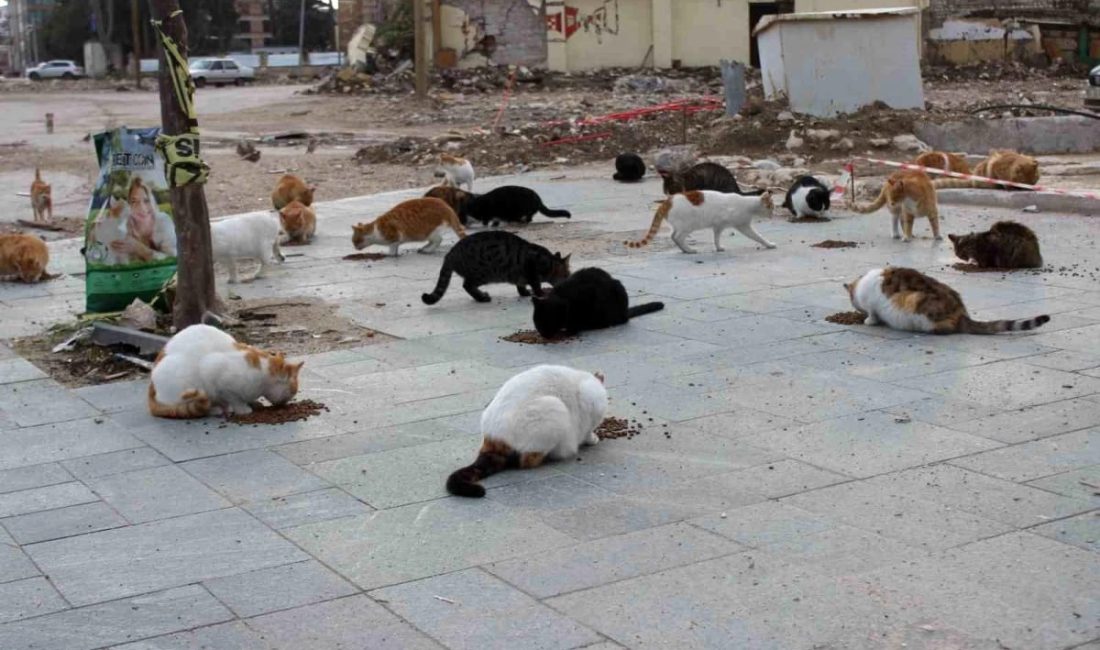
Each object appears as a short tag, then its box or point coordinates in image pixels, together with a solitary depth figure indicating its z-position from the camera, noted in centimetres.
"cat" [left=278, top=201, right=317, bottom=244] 1417
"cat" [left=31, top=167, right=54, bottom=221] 1641
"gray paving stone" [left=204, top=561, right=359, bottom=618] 472
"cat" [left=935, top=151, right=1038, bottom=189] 1562
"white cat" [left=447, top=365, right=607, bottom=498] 605
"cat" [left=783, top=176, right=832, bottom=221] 1431
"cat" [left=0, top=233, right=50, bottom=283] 1193
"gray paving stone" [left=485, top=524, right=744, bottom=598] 484
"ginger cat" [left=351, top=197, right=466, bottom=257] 1281
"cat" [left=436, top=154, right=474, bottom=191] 1831
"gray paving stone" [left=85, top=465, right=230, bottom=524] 579
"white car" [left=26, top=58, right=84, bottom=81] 7044
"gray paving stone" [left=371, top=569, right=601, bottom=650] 436
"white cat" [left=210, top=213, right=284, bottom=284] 1112
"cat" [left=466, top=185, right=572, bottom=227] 1481
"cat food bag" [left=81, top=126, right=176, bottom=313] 988
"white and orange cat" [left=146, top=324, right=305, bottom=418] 717
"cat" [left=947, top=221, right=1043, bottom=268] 1095
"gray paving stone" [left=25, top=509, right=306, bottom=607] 497
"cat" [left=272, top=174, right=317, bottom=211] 1599
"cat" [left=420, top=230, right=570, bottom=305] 1030
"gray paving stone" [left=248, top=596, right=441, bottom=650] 437
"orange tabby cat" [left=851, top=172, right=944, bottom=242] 1248
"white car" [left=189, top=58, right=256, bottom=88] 6100
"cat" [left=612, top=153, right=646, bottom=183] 1912
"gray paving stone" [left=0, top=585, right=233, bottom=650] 448
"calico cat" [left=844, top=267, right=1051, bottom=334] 862
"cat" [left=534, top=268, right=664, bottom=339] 899
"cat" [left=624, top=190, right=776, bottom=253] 1220
